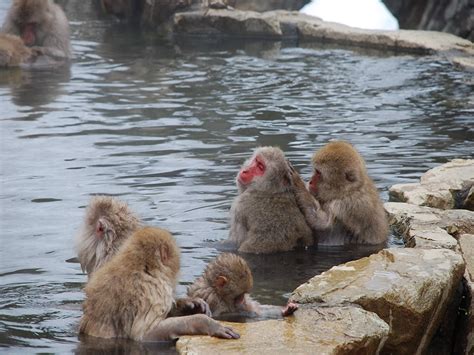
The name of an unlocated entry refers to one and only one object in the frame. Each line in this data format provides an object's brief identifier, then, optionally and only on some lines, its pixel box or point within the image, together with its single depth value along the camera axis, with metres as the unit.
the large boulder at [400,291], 9.66
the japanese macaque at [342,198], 12.84
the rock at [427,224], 11.50
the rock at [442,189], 13.97
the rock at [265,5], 34.12
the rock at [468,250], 10.73
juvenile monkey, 10.08
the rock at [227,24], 30.77
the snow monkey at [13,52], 25.69
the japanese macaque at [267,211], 12.87
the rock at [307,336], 8.66
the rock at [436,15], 29.34
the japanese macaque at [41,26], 27.31
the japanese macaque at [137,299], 9.22
